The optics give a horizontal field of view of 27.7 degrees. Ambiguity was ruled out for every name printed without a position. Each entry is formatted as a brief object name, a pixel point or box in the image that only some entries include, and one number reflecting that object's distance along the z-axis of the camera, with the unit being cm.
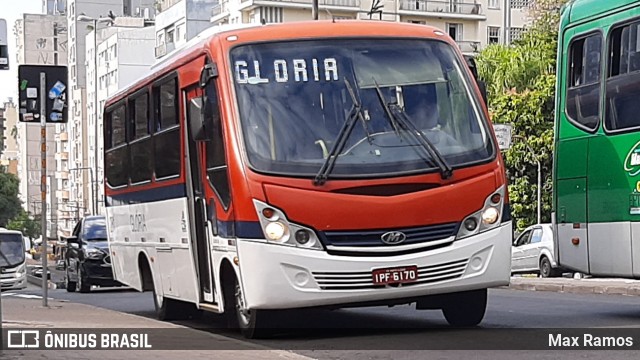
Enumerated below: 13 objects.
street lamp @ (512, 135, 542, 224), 4291
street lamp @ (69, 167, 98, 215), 10150
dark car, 2972
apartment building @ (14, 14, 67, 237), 16212
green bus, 1382
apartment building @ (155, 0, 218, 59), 9000
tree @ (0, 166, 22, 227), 9775
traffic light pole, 1939
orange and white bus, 1169
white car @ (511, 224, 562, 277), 3478
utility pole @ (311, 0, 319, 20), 3582
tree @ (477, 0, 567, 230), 4484
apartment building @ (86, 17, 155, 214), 11069
